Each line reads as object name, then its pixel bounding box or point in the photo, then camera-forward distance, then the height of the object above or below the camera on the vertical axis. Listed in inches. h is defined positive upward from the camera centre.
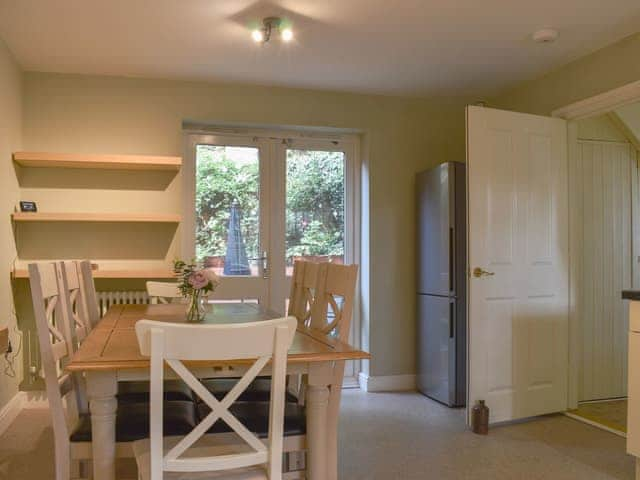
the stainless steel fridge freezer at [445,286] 158.7 -12.5
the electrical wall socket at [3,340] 97.6 -16.6
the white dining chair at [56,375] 73.2 -18.0
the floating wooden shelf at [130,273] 151.9 -7.5
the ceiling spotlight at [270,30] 123.5 +49.3
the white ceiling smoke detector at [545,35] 127.6 +48.2
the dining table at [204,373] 65.9 -15.9
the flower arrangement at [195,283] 92.2 -6.3
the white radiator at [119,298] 160.1 -14.9
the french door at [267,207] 174.7 +12.5
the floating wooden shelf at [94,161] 148.4 +23.5
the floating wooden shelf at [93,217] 148.3 +8.2
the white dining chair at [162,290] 143.4 -11.5
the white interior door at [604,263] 164.9 -6.3
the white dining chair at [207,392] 54.0 -14.4
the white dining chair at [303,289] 105.7 -9.2
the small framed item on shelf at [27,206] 151.3 +11.3
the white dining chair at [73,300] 92.4 -9.7
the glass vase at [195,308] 96.6 -11.0
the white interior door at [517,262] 138.3 -5.1
